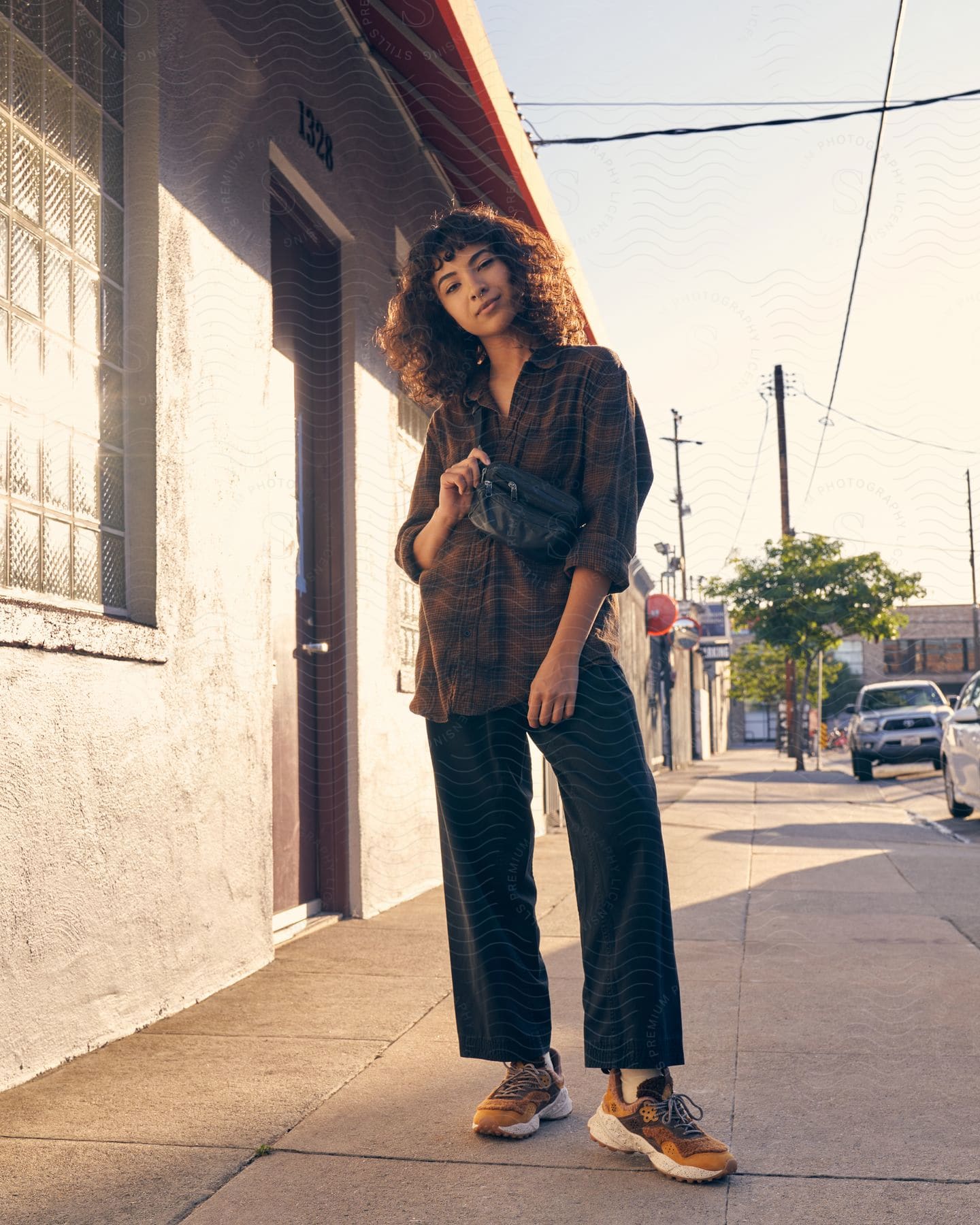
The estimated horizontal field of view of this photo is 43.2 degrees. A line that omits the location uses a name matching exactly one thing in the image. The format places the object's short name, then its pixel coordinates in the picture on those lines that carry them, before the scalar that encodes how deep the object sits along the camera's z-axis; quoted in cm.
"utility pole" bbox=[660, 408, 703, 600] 5275
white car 1005
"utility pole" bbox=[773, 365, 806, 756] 2917
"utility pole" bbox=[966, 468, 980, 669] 5840
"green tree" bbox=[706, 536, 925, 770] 2533
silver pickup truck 1931
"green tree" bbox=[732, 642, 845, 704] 4866
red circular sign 2092
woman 223
